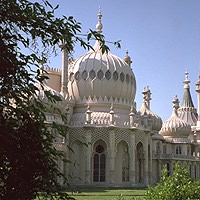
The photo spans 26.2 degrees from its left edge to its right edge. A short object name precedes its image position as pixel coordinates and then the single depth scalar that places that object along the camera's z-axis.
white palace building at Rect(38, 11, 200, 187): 36.56
